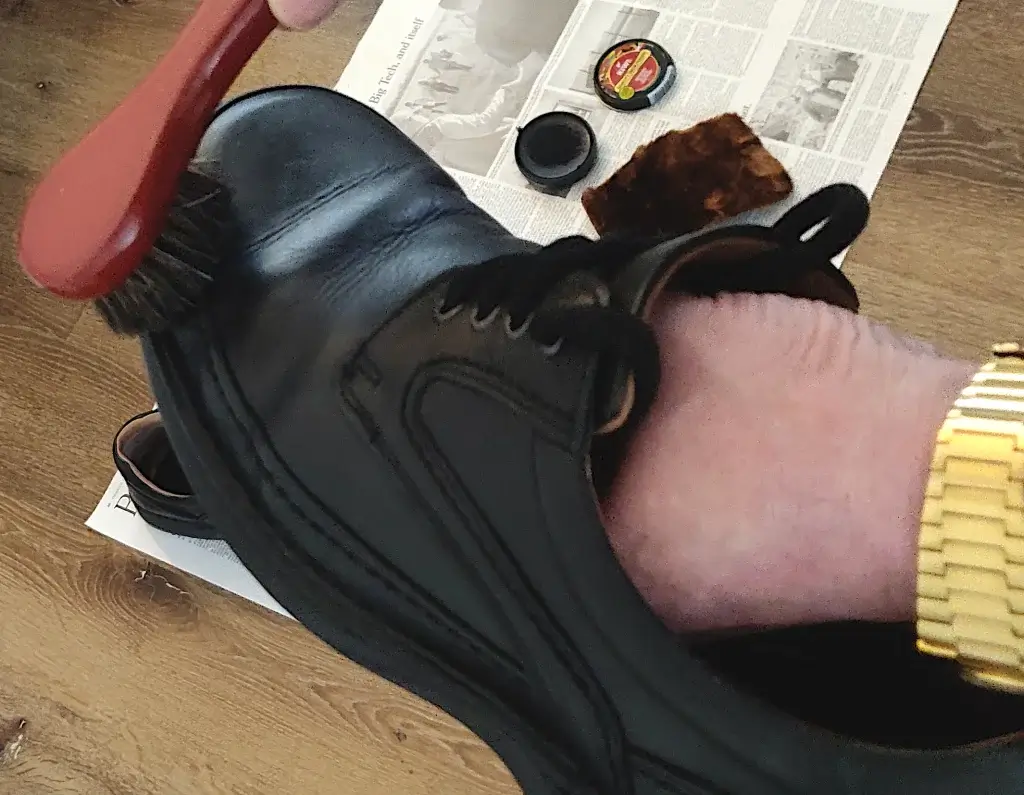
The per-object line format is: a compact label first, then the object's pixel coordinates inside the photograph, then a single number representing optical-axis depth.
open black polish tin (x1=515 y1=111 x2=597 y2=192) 0.71
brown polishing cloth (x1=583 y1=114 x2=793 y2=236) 0.68
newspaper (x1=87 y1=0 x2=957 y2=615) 0.70
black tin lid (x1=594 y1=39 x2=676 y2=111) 0.72
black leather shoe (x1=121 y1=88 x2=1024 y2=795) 0.40
